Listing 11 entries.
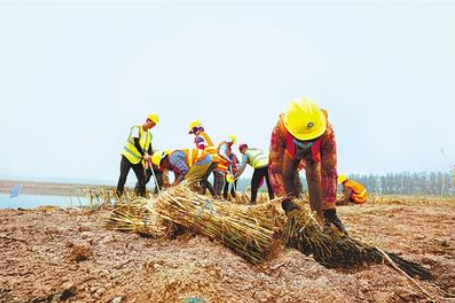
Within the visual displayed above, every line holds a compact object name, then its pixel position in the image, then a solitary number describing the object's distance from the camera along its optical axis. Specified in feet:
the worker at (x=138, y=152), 18.28
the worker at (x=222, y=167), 23.22
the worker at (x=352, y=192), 26.05
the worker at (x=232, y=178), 23.47
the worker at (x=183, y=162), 18.29
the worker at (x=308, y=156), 9.95
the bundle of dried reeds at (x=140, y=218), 8.99
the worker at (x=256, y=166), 21.19
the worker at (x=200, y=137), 23.64
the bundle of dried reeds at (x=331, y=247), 8.29
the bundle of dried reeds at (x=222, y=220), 7.93
